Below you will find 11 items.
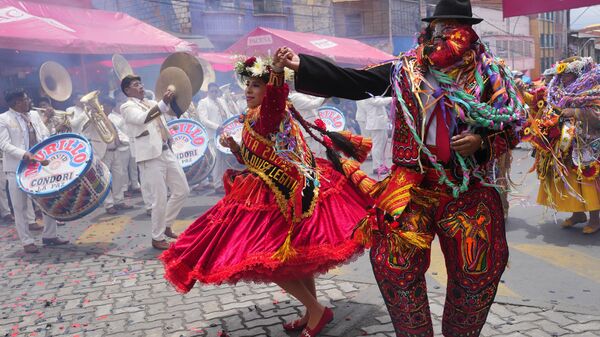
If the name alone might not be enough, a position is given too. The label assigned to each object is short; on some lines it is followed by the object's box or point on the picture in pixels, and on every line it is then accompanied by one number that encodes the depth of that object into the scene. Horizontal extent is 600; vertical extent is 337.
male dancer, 2.58
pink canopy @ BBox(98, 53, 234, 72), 17.30
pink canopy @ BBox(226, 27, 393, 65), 17.19
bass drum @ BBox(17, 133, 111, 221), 6.54
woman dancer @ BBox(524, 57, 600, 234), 5.98
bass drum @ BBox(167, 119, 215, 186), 8.70
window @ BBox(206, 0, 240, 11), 24.69
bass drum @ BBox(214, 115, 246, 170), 9.19
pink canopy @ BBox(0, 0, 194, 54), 11.80
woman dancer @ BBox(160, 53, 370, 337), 3.44
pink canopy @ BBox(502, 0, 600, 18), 4.59
